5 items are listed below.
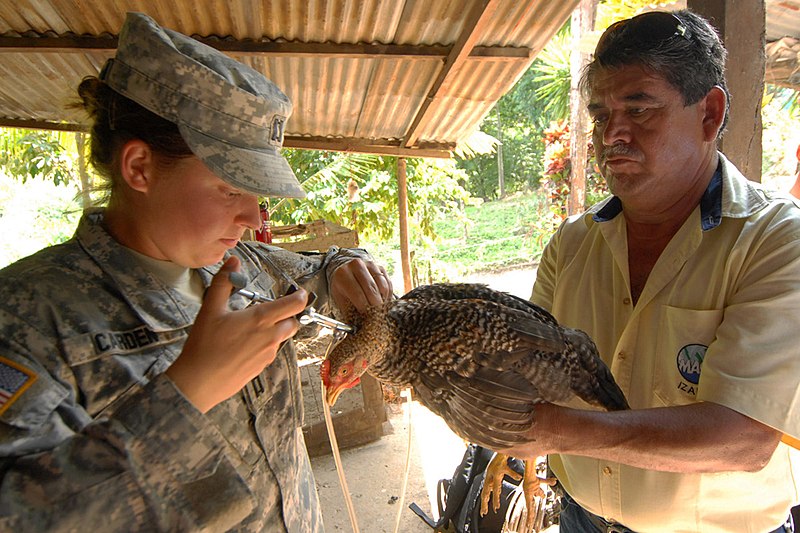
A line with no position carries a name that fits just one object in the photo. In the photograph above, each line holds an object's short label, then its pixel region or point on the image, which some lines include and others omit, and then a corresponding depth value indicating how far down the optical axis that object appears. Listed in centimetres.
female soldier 98
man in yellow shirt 141
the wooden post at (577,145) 759
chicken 160
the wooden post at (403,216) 651
